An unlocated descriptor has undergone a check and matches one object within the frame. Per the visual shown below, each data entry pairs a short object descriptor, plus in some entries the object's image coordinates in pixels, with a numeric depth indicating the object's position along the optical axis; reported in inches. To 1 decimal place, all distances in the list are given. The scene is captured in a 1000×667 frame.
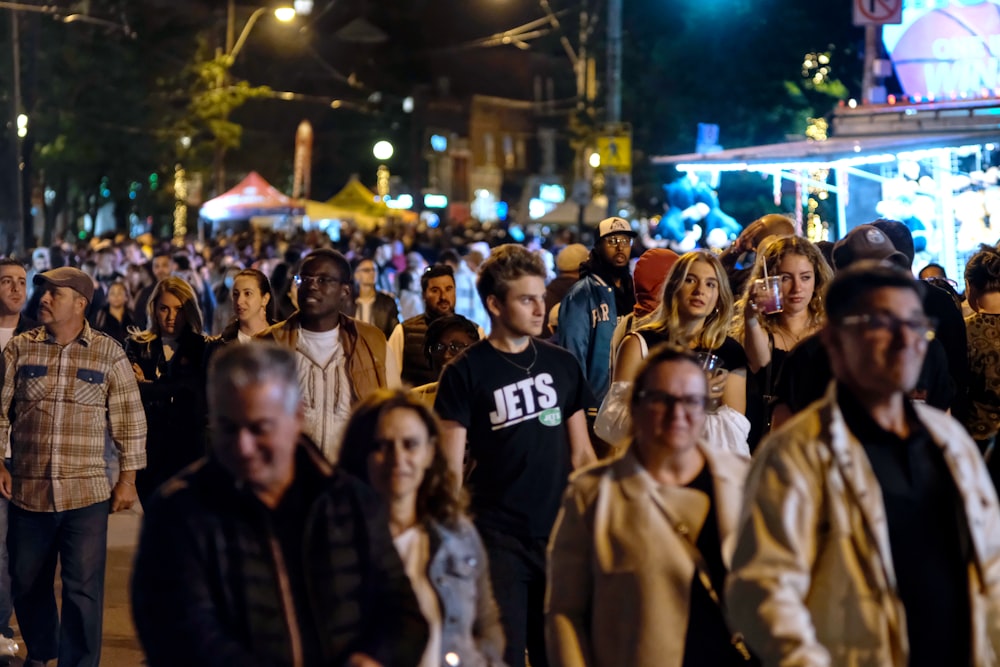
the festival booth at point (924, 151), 1269.3
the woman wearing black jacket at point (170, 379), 543.6
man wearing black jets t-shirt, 384.2
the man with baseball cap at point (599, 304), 582.9
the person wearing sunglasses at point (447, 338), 523.7
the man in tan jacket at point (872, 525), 236.4
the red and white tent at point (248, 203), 2821.2
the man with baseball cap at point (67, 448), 472.8
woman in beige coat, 271.1
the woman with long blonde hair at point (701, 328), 412.3
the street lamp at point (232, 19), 2375.9
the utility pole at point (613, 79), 1658.3
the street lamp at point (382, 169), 5013.6
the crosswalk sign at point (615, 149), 1612.5
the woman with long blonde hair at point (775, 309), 443.2
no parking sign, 1514.0
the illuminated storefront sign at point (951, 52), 1461.3
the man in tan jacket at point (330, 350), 463.8
